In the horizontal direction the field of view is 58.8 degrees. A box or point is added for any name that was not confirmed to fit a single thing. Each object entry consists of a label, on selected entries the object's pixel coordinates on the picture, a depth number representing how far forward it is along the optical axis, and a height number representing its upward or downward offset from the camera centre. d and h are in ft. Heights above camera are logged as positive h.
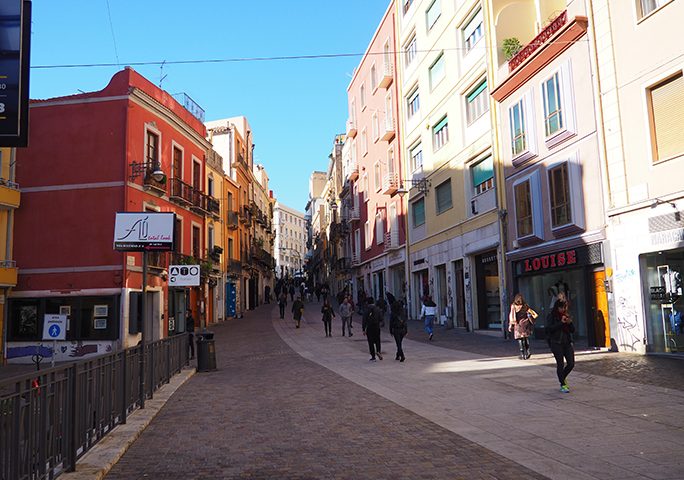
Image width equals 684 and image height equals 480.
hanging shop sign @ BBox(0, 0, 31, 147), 22.86 +9.58
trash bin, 50.90 -3.67
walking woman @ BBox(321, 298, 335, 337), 81.20 -1.03
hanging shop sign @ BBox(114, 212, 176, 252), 31.24 +4.26
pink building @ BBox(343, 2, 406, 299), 114.01 +29.06
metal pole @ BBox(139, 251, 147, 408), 29.76 -2.04
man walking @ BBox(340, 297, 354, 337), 80.33 -0.46
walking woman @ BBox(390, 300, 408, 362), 50.98 -1.61
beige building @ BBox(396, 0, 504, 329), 75.25 +20.05
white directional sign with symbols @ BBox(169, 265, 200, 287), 51.44 +3.20
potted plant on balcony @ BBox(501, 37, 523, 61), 69.10 +28.95
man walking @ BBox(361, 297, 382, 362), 52.47 -1.92
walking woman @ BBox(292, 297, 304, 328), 96.43 -0.12
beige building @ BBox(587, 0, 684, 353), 43.98 +10.20
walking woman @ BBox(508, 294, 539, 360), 47.48 -1.66
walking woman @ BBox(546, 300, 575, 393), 32.04 -2.01
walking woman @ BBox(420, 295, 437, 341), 70.28 -1.17
